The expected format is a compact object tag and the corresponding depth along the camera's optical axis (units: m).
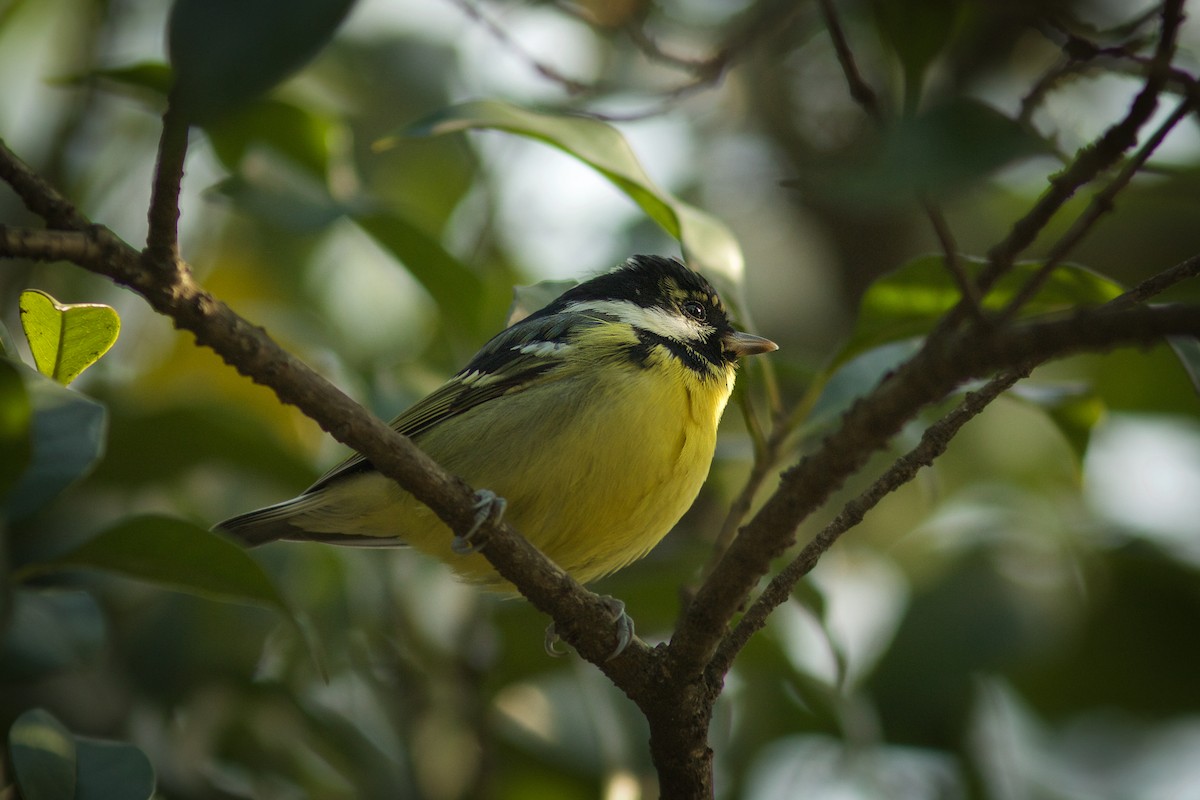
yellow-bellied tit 6.57
